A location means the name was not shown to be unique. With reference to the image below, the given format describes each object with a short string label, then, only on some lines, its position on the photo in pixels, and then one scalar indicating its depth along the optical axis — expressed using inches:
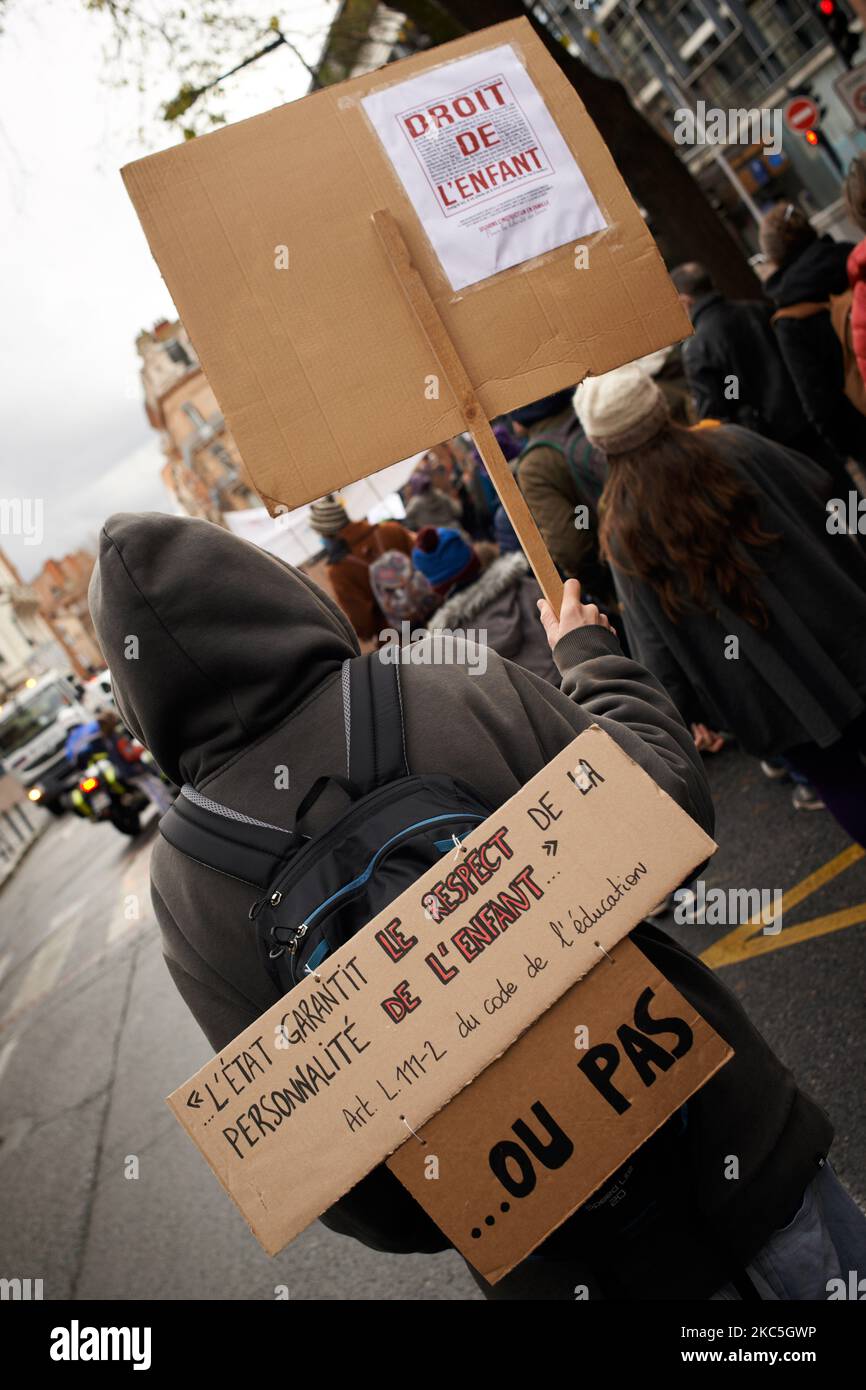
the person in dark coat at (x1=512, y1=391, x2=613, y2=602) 181.6
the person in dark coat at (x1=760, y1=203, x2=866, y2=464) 197.5
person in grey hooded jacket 64.4
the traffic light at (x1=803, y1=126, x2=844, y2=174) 656.0
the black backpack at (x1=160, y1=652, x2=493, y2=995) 58.3
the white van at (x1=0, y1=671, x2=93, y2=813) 940.0
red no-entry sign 538.9
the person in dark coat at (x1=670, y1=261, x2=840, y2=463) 221.8
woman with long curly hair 125.3
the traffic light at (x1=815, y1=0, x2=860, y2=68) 591.5
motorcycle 551.7
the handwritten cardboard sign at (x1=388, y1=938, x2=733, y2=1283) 55.0
